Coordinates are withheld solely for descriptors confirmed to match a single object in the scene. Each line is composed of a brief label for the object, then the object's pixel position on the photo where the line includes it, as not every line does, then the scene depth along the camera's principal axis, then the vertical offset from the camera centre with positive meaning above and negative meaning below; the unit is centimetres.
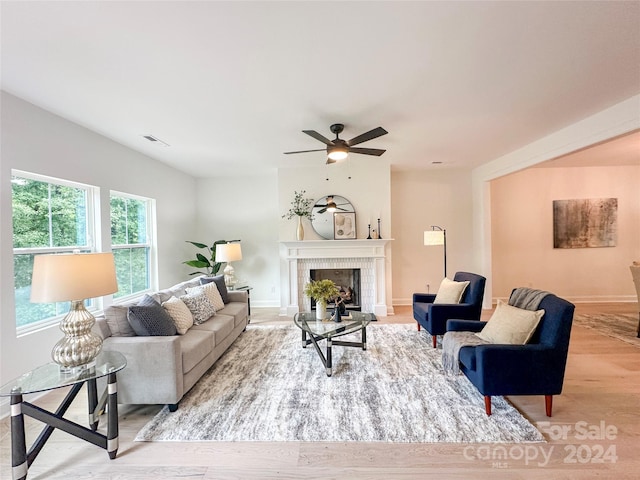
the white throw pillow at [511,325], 219 -74
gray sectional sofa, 219 -97
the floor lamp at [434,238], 441 -1
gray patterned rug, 198 -137
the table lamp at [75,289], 171 -29
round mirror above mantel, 504 +38
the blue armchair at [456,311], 337 -90
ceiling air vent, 349 +133
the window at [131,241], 394 +2
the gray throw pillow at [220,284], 395 -61
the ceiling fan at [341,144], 268 +98
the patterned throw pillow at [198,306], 315 -75
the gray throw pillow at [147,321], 235 -67
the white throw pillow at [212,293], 348 -68
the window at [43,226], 257 +19
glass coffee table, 287 -97
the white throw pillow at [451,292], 356 -72
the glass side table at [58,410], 159 -102
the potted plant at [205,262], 508 -39
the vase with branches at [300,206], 510 +61
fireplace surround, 498 -44
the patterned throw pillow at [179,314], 275 -73
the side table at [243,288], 489 -84
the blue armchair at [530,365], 205 -95
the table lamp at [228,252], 456 -19
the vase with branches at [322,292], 321 -61
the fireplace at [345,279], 518 -76
